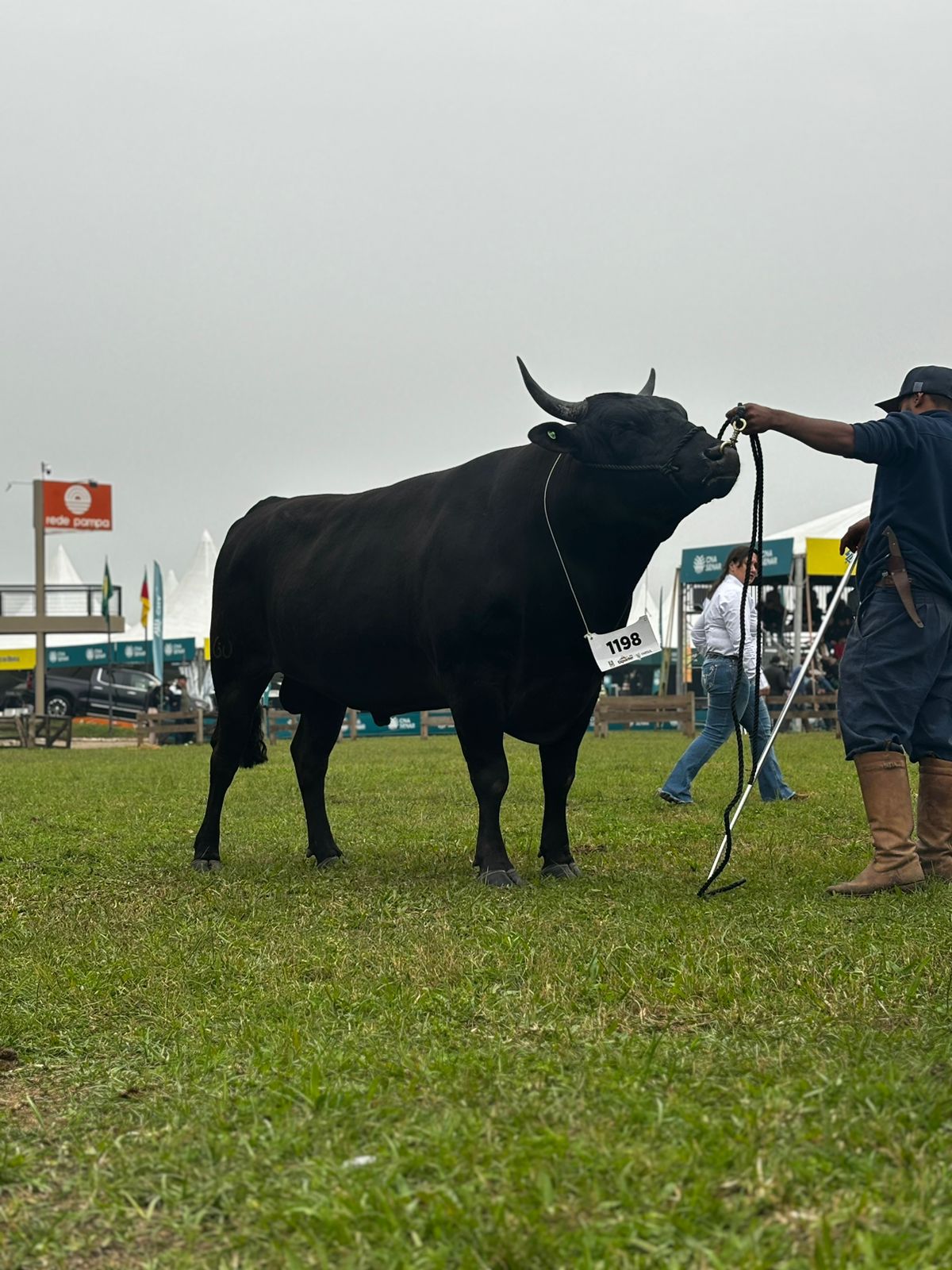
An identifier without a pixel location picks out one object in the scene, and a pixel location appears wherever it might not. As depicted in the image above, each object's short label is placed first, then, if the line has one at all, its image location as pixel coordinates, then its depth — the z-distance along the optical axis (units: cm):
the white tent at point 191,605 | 5294
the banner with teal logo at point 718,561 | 2944
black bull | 665
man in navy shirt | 597
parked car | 4450
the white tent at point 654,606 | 4312
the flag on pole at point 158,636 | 4462
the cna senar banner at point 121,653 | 5012
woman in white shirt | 1122
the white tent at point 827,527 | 2994
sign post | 4681
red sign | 5266
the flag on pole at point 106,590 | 4425
